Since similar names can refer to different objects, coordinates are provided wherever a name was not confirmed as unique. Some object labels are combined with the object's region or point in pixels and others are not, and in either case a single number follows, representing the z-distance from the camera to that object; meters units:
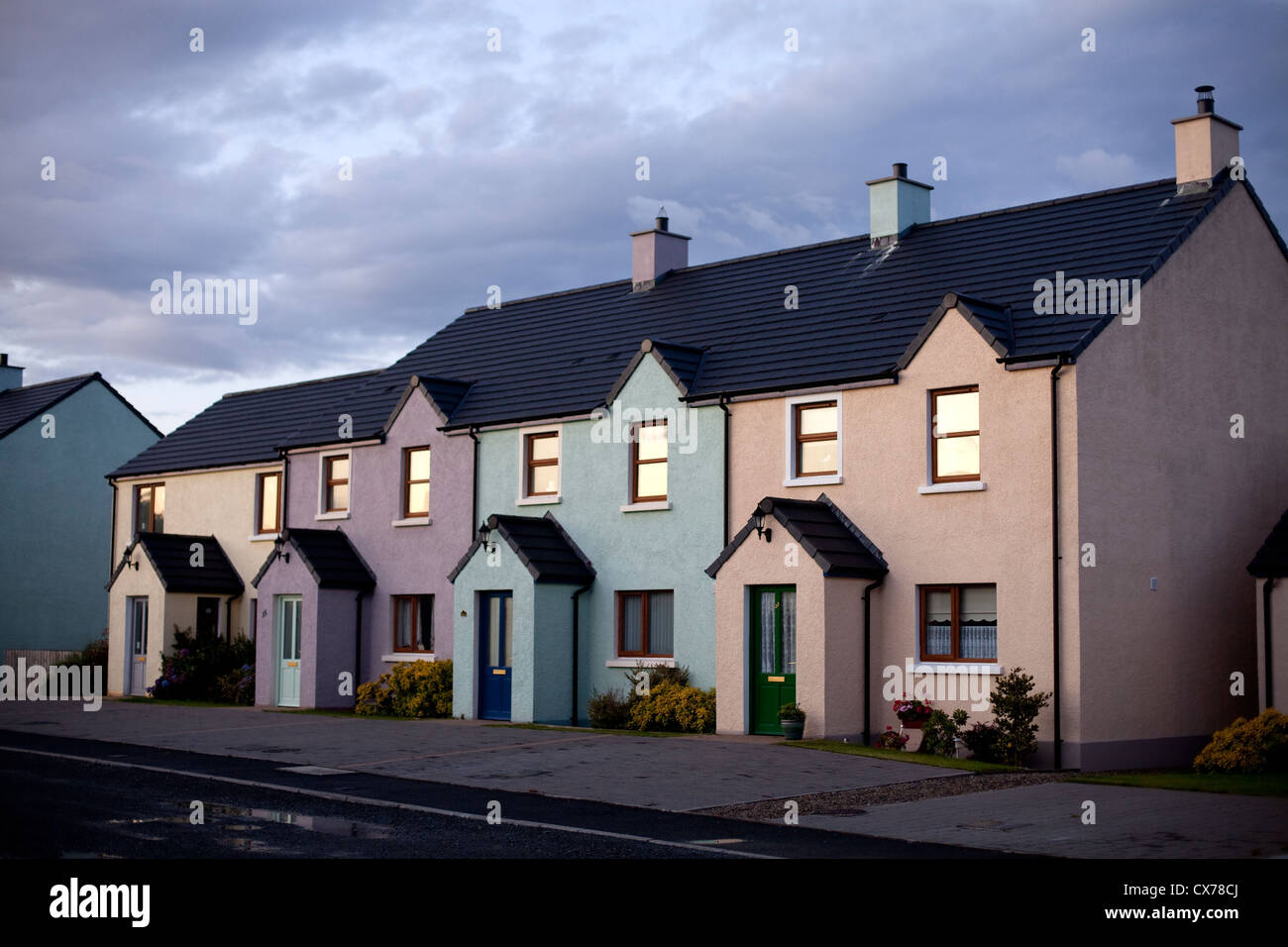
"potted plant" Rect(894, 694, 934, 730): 21.06
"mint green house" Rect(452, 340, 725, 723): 25.25
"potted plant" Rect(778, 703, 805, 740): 21.53
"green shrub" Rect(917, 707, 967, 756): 20.59
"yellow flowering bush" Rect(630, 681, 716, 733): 23.66
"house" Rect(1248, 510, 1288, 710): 21.66
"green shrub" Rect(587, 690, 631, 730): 24.77
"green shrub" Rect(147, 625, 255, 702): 32.41
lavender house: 29.39
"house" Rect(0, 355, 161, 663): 42.69
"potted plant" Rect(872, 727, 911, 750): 21.14
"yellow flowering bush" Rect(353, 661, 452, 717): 27.36
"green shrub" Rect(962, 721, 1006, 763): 20.27
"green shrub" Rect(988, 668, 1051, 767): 20.08
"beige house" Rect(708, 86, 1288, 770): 20.84
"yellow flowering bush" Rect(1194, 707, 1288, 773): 19.83
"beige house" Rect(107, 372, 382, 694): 33.72
